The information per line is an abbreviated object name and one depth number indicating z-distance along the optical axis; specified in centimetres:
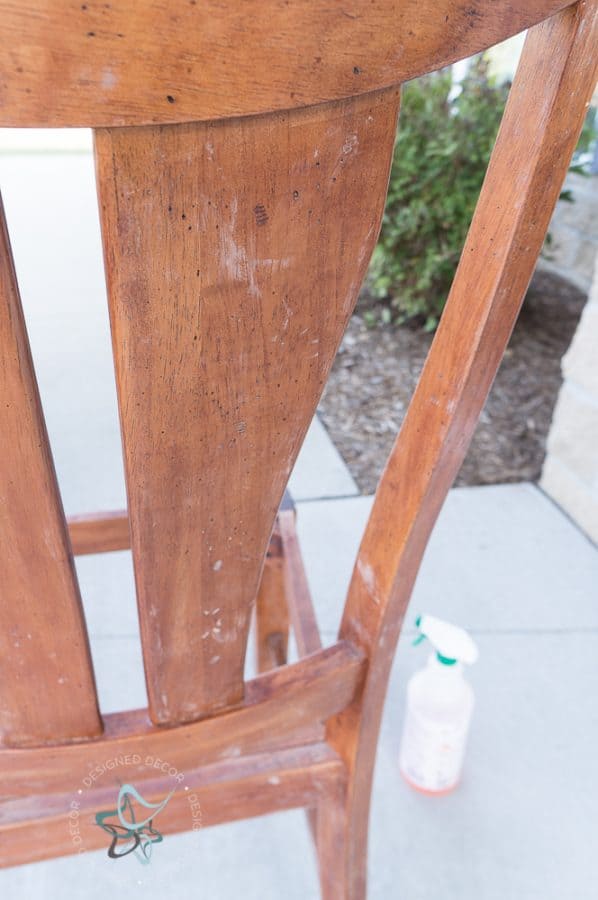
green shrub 303
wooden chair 35
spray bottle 120
